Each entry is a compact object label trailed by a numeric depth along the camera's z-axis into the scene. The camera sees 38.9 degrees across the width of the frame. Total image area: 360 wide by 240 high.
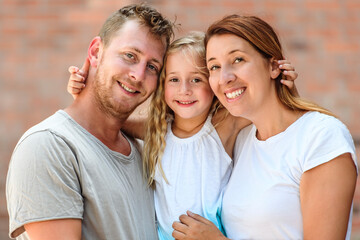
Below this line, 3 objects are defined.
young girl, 2.52
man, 1.99
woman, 2.00
